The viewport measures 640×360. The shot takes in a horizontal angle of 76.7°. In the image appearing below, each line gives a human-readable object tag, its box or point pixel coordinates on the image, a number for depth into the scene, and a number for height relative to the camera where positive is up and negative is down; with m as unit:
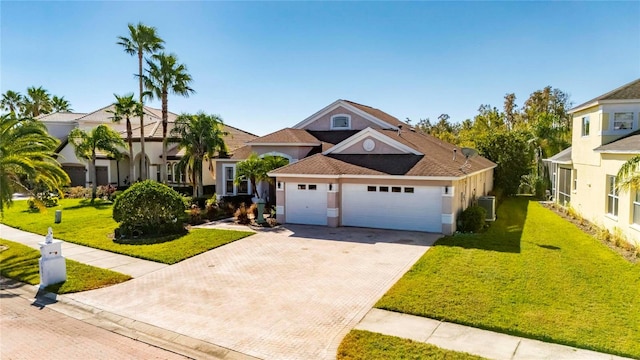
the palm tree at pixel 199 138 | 27.77 +2.18
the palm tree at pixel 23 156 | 16.38 +0.55
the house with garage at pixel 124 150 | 36.00 +1.79
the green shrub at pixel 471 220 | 19.03 -2.37
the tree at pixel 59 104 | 61.59 +10.04
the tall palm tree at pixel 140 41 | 30.69 +9.83
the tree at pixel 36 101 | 58.22 +9.92
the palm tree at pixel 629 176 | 12.31 -0.21
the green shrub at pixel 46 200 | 29.13 -2.32
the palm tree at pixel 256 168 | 22.66 +0.09
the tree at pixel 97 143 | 32.59 +2.13
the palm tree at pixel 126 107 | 31.09 +4.87
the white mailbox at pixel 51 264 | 12.34 -2.89
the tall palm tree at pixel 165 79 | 29.53 +6.70
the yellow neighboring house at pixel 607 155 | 16.00 +0.69
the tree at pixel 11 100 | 58.56 +10.11
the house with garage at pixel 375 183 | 18.80 -0.68
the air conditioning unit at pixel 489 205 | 22.61 -2.00
